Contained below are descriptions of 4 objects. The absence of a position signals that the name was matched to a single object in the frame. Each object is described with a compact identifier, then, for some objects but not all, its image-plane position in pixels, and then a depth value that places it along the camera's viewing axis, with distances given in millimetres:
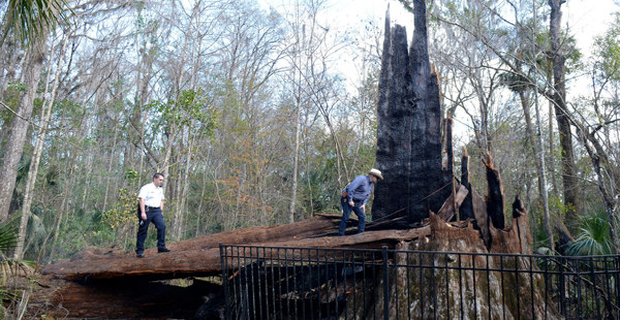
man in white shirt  8562
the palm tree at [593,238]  11086
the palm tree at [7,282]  7261
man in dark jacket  8805
